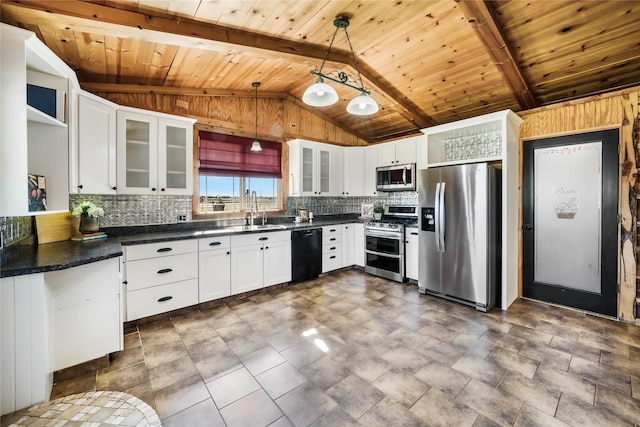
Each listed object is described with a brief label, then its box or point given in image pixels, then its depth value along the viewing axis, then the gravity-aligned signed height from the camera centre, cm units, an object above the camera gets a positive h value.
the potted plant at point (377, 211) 507 +3
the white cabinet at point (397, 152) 448 +105
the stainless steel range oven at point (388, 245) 422 -52
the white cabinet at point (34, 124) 165 +65
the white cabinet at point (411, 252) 409 -60
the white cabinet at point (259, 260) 348 -64
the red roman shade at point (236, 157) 392 +88
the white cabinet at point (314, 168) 463 +80
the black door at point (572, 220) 300 -10
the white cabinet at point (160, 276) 273 -67
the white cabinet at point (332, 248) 450 -60
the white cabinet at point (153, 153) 296 +71
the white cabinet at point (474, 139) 324 +95
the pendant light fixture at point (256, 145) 396 +100
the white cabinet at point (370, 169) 504 +82
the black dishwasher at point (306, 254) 409 -64
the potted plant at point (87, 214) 265 +0
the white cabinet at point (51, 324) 158 -75
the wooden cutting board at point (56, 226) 238 -12
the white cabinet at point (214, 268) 318 -66
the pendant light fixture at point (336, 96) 235 +107
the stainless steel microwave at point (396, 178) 446 +60
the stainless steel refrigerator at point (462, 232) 320 -25
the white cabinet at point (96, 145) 258 +68
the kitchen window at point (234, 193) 398 +32
